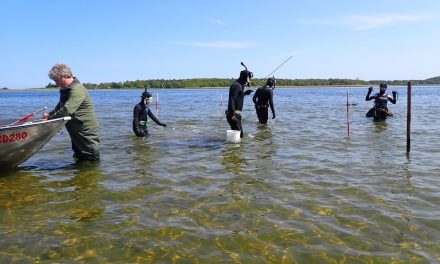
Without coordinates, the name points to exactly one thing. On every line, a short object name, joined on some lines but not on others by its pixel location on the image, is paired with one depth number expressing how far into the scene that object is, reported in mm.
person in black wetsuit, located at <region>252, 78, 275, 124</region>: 16672
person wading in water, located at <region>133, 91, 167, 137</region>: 12688
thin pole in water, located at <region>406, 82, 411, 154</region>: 11131
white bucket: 12884
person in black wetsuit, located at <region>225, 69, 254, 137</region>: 12062
